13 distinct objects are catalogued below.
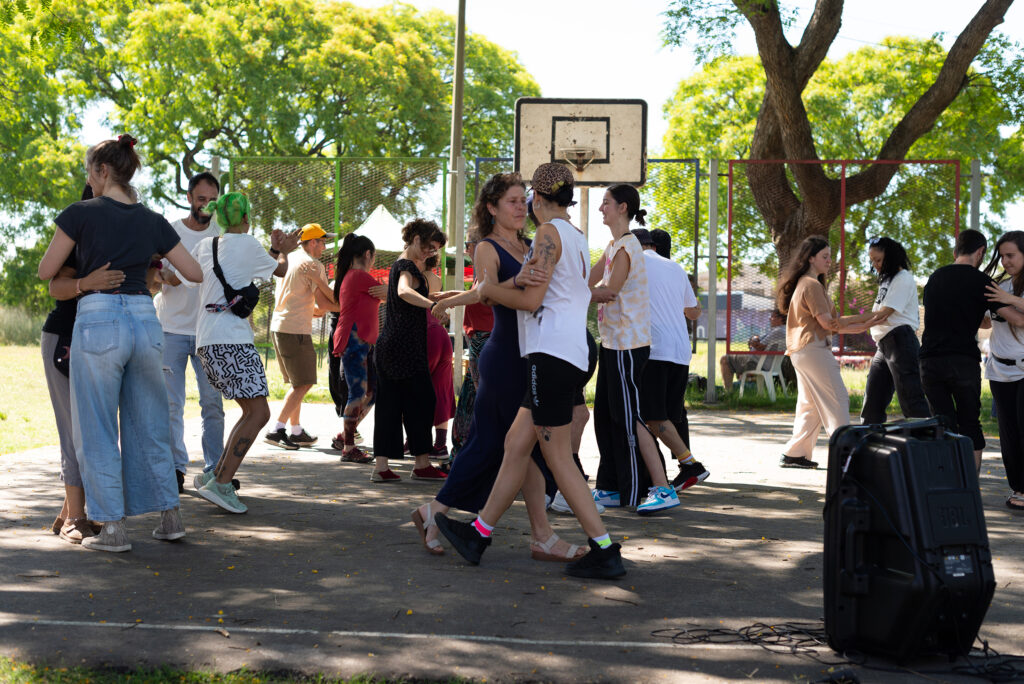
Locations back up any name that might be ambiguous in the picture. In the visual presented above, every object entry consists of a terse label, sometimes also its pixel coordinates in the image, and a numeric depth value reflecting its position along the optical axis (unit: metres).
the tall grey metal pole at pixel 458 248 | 13.16
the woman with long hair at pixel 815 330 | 8.65
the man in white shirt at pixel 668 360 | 7.77
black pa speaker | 3.91
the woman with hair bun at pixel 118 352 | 5.53
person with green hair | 6.67
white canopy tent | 18.08
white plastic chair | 16.13
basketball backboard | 13.93
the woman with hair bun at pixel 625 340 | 6.87
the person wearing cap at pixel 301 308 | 9.62
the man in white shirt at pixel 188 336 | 7.25
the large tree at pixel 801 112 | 16.20
